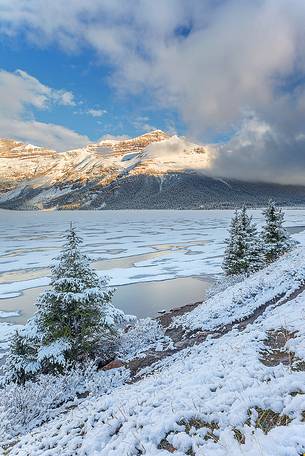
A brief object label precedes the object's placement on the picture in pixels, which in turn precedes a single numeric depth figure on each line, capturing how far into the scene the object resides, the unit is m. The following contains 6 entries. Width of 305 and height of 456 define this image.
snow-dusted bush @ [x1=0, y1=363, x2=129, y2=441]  9.66
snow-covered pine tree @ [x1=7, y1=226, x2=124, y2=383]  13.13
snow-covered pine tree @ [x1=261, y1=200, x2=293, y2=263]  29.88
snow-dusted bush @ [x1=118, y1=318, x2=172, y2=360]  14.72
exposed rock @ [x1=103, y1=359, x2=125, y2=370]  13.29
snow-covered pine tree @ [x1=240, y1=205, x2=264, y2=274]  28.24
